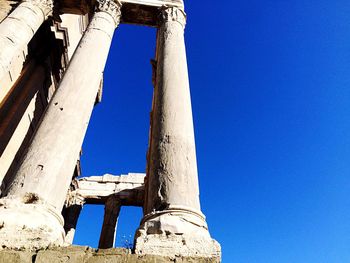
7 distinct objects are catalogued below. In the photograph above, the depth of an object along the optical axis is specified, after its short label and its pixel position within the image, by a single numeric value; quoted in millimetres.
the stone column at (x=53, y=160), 4398
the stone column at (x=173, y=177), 4449
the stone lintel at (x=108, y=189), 18469
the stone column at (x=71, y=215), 17719
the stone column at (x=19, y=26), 8336
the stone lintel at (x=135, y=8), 11875
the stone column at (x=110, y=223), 16344
